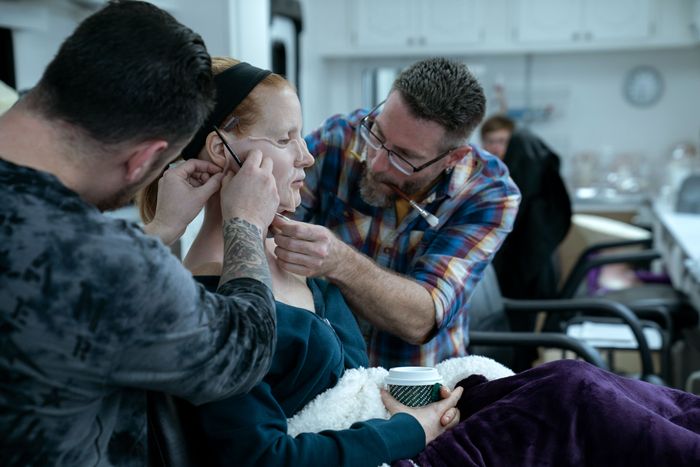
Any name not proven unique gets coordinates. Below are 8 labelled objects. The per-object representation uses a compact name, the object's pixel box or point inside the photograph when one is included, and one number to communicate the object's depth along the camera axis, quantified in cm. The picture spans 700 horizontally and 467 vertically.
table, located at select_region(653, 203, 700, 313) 336
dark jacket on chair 354
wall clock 634
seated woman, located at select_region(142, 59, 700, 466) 118
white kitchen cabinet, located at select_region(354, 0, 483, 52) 629
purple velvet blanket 120
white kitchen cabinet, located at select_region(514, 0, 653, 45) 605
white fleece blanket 131
